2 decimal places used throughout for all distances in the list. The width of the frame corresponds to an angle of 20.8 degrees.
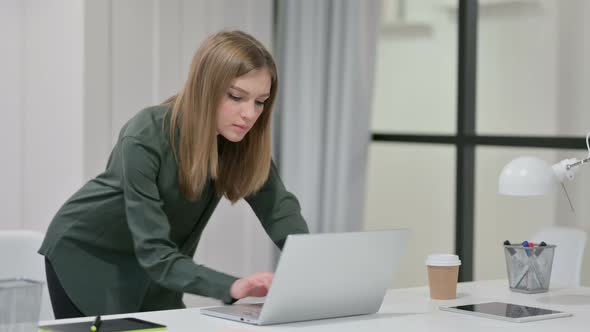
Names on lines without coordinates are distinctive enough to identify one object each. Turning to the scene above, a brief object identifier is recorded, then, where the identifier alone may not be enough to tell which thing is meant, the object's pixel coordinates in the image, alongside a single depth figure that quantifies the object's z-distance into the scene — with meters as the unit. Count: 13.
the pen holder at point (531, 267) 4.36
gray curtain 7.28
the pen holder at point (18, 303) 2.43
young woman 3.67
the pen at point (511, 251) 4.40
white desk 3.37
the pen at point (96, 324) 3.14
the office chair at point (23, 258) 4.35
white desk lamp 3.86
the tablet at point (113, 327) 3.19
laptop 3.30
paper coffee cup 4.13
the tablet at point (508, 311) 3.62
